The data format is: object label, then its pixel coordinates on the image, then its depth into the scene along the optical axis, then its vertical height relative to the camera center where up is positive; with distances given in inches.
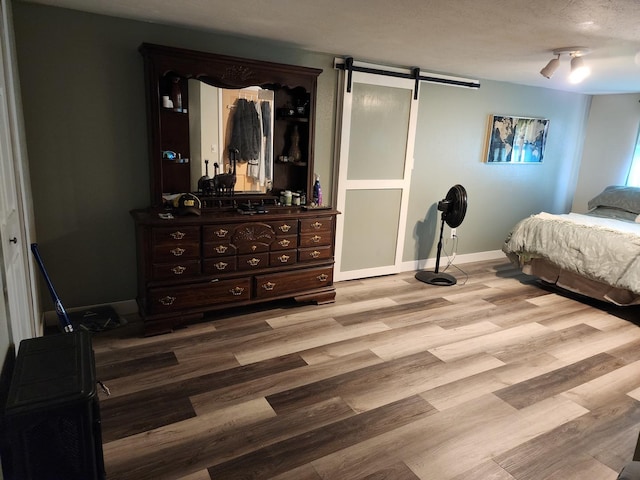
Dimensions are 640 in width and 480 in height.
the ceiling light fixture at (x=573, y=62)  121.0 +28.2
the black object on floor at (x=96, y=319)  118.3 -52.6
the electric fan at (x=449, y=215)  167.0 -24.8
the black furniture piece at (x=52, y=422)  51.4 -36.0
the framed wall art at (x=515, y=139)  194.4 +7.8
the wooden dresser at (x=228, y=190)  118.0 -16.0
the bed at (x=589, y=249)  144.6 -33.2
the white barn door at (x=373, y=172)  159.3 -9.3
